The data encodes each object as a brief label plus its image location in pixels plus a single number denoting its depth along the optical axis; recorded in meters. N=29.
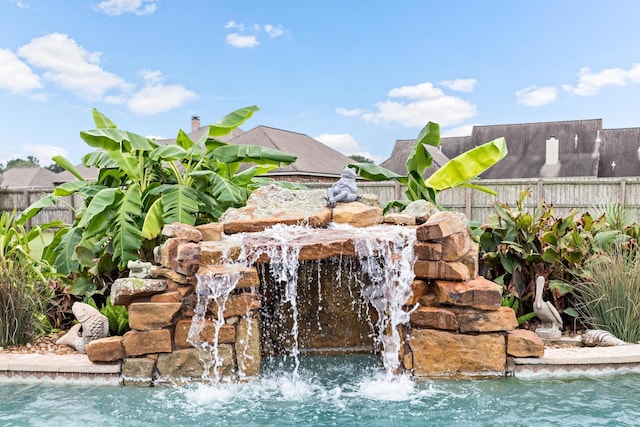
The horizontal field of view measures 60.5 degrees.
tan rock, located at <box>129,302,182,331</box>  4.76
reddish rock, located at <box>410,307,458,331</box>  4.96
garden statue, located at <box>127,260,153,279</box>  5.02
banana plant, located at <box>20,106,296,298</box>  6.33
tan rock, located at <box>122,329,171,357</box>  4.80
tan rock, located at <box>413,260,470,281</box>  5.00
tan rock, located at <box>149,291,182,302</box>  4.84
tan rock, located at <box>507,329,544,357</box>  4.98
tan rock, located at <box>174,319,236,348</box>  4.83
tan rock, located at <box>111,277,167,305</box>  4.78
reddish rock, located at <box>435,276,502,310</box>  4.89
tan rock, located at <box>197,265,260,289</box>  4.72
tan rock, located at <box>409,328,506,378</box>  4.96
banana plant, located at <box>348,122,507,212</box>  7.15
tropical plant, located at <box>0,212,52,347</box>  5.49
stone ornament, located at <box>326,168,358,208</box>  6.13
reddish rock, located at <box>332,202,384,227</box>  5.89
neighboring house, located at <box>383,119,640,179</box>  25.14
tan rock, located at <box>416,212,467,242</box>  4.98
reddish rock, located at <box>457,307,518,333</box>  4.95
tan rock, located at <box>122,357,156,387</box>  4.81
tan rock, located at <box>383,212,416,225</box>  5.76
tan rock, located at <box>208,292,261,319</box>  4.83
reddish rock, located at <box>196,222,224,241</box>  5.39
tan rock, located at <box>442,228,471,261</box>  5.04
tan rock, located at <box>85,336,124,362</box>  4.90
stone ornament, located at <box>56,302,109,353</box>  5.35
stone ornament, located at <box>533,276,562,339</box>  5.71
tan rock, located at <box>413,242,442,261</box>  5.03
